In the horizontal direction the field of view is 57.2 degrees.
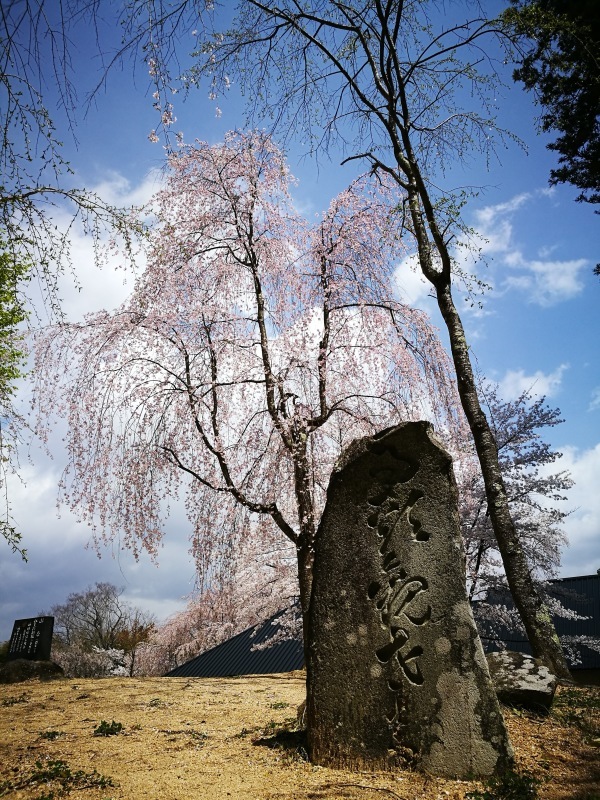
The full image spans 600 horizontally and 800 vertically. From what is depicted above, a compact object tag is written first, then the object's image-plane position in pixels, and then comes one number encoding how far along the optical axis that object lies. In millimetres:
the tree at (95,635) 24312
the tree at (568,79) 6984
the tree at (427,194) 6363
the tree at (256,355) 8688
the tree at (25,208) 2717
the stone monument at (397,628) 3846
